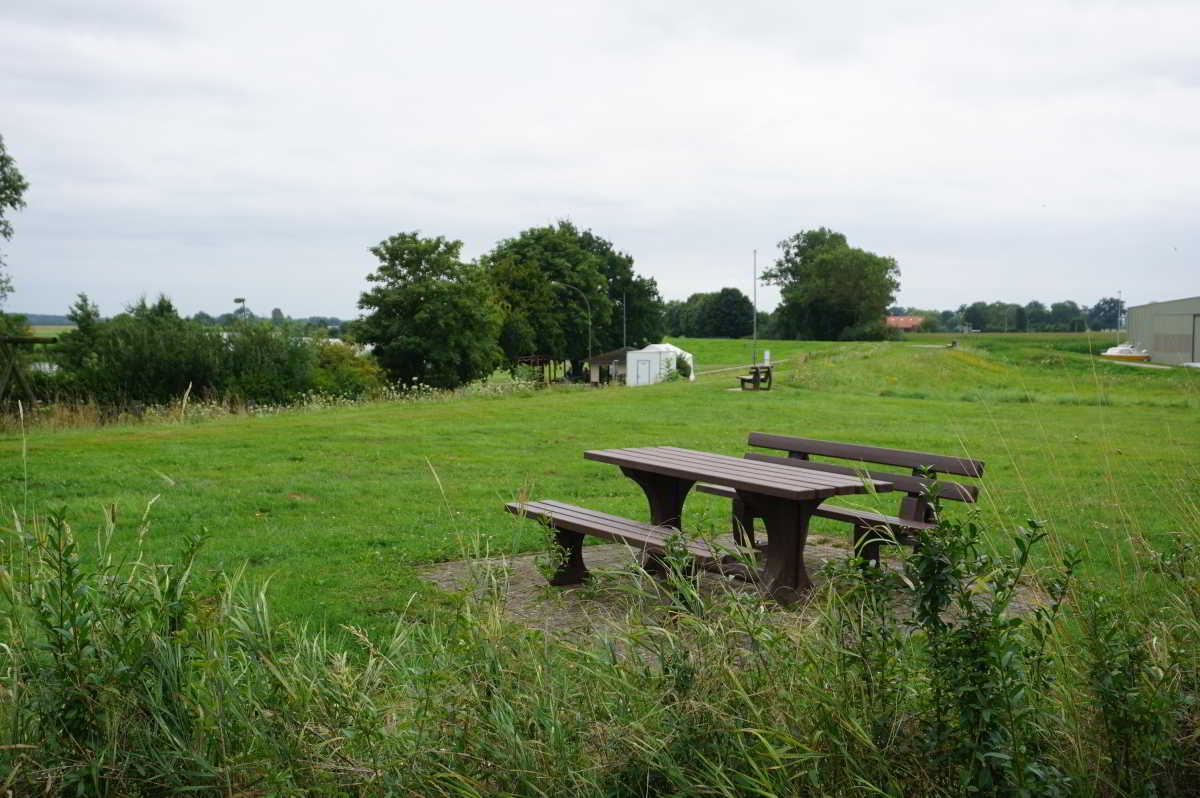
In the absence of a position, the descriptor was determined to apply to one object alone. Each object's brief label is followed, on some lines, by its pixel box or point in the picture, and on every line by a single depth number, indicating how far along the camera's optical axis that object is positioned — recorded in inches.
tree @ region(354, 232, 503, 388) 1626.5
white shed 1787.6
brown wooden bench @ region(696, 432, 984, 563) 230.7
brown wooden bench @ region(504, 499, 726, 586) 229.3
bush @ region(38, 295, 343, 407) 1071.6
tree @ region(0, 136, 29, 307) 1371.8
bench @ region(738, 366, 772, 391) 1086.4
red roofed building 3495.8
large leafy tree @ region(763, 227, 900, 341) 3339.1
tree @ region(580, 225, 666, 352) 2672.2
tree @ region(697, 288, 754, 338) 4303.6
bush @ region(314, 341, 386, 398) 1382.3
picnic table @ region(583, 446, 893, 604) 219.5
